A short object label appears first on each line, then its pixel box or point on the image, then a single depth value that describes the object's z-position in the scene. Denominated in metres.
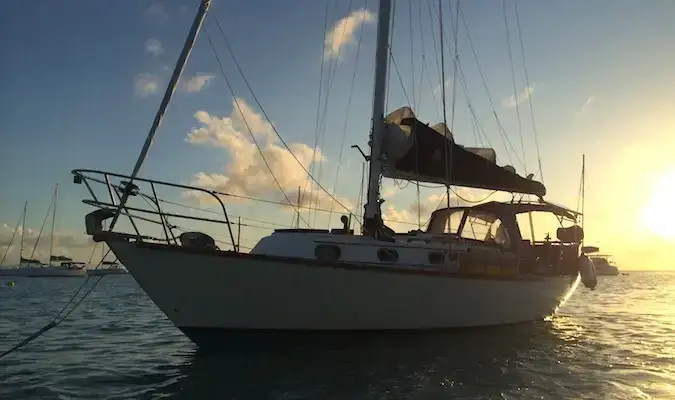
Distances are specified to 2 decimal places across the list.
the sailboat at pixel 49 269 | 69.31
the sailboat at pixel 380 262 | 9.41
